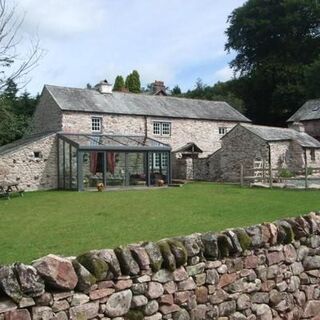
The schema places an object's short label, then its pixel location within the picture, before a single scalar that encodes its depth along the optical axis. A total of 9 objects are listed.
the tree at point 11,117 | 12.06
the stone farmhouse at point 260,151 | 27.97
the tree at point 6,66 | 10.35
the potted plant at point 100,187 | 22.22
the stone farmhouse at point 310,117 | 37.43
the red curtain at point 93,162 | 24.32
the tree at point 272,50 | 46.92
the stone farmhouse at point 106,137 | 24.09
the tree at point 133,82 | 53.75
